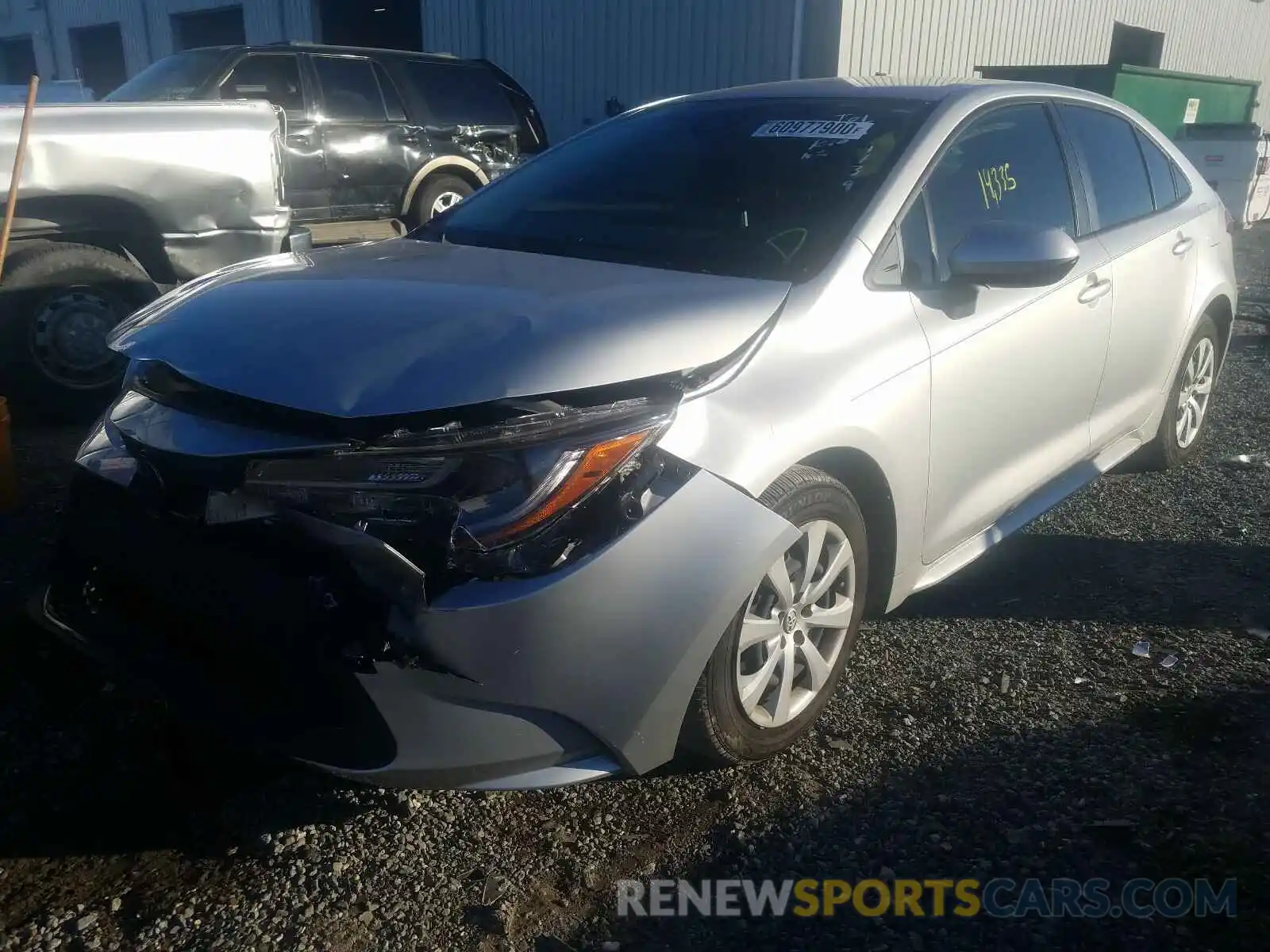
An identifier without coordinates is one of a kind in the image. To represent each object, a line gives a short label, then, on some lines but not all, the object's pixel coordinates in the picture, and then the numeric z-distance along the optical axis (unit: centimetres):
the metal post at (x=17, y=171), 445
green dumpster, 1223
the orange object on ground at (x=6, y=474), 400
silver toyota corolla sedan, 205
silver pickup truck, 487
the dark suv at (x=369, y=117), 876
